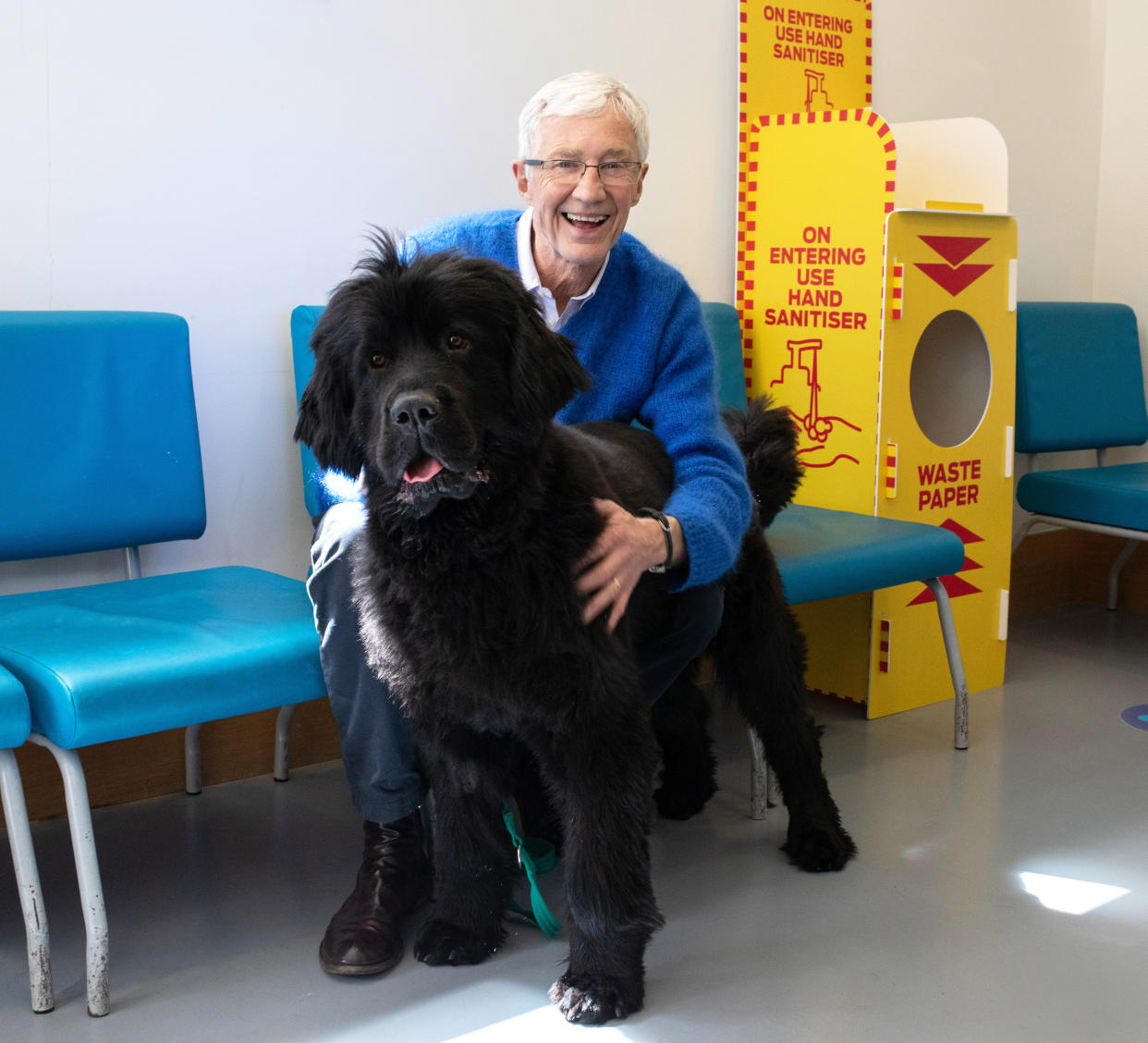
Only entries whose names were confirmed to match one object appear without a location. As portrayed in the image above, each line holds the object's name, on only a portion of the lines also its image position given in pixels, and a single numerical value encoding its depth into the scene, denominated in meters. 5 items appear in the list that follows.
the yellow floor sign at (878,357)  2.99
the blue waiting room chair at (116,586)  1.63
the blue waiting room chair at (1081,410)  3.54
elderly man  1.81
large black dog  1.44
